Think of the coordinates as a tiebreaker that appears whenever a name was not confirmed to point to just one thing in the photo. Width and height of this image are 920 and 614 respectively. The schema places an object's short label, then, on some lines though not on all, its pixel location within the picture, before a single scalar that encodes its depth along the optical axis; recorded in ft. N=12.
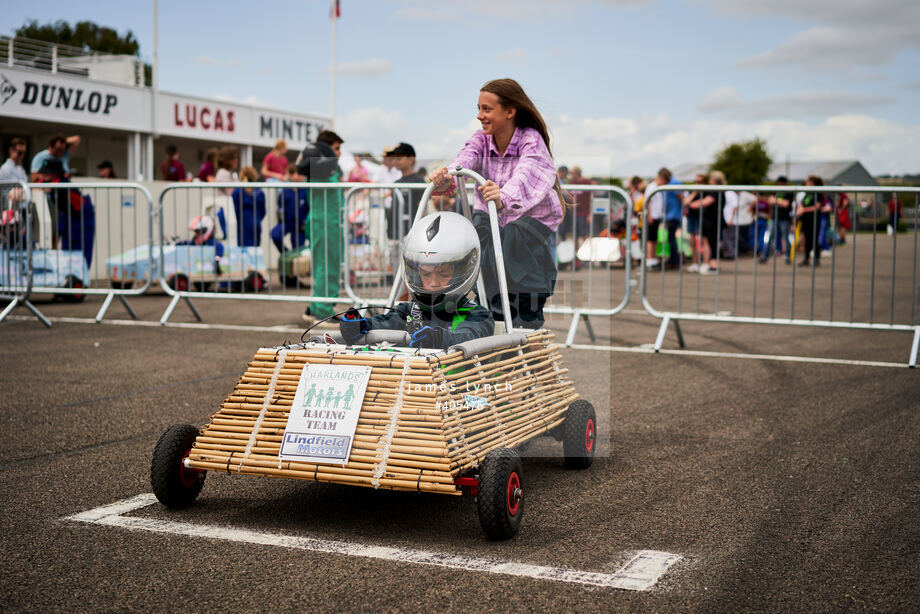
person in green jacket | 32.40
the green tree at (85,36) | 221.87
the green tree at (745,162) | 331.16
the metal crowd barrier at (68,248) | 37.26
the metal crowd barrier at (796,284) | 27.99
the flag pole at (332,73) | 100.40
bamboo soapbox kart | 11.10
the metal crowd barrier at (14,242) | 31.58
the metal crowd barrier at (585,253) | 29.71
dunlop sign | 81.19
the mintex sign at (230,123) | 99.96
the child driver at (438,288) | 13.14
